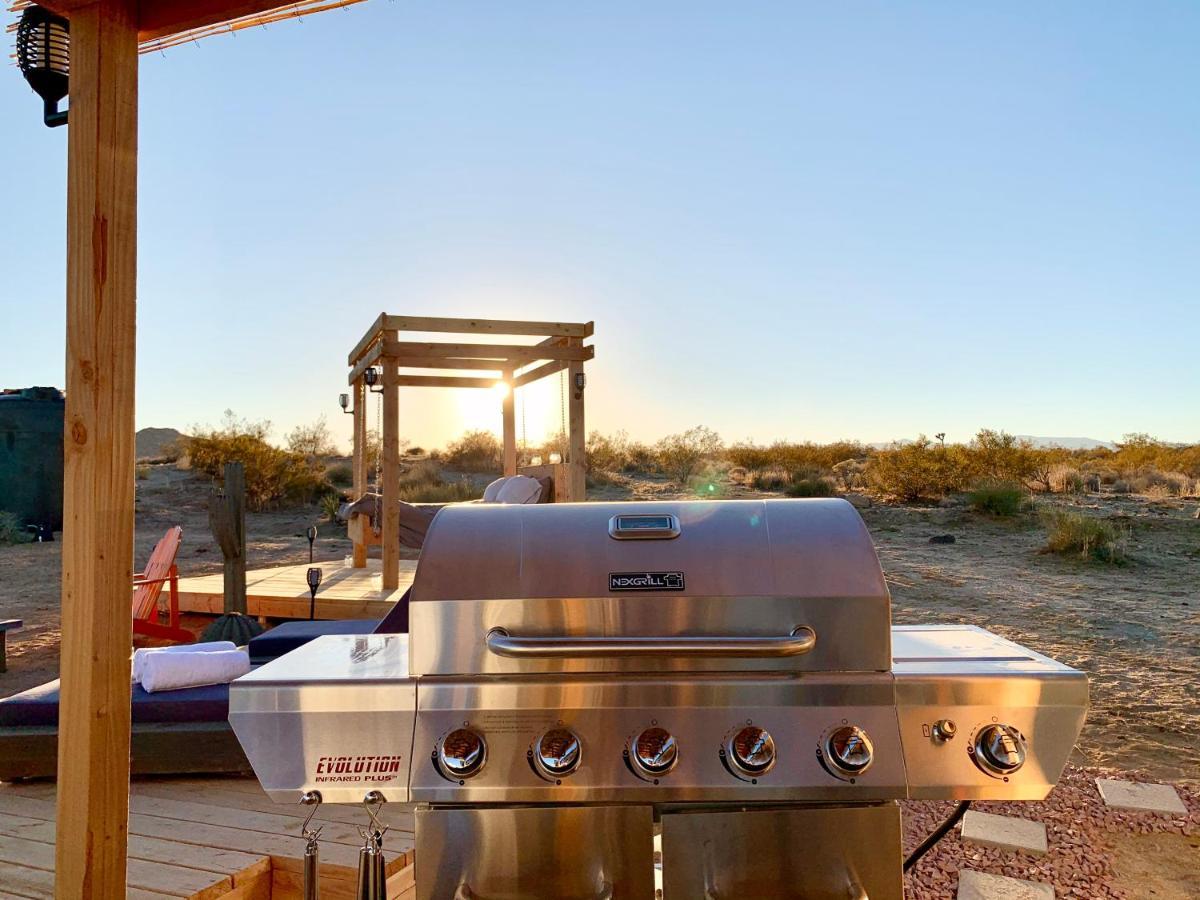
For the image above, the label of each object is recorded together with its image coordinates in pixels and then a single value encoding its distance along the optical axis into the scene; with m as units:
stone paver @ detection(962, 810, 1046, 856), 3.09
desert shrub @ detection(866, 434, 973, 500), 14.19
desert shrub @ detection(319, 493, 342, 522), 15.04
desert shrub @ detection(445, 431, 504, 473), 21.22
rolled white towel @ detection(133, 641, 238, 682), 3.38
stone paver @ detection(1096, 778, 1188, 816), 3.41
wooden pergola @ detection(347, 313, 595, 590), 6.80
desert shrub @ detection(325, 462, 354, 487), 18.89
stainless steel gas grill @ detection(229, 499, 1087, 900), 1.13
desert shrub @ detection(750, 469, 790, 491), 15.46
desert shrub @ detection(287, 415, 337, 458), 19.97
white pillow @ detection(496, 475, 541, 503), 6.28
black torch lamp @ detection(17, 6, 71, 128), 1.69
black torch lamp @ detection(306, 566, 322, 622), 3.89
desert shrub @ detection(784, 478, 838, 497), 14.29
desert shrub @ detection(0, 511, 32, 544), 12.21
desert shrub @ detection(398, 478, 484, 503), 14.98
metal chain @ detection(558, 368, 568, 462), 7.30
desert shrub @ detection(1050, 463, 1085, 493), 14.34
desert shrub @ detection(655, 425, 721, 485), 18.41
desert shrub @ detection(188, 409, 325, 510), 16.28
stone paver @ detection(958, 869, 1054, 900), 2.70
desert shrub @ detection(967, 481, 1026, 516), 11.89
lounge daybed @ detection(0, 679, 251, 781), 2.99
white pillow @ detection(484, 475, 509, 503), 6.46
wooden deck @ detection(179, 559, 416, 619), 6.46
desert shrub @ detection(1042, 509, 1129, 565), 9.39
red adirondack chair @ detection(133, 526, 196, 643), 5.89
